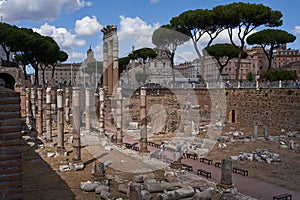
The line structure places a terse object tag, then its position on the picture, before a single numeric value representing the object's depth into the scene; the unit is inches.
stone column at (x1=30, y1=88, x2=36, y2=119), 928.8
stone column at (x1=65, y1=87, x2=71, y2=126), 1088.2
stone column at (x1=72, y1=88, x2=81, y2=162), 560.7
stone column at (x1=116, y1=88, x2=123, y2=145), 738.8
